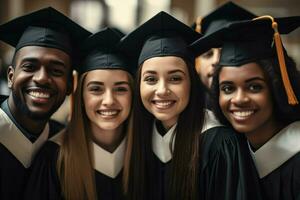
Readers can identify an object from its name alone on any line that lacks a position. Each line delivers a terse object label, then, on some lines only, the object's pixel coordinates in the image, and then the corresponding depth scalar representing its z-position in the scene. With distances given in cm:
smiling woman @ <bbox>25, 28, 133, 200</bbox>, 156
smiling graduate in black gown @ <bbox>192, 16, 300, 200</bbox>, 141
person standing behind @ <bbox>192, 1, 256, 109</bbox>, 191
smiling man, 152
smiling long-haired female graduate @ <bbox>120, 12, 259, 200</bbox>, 146
